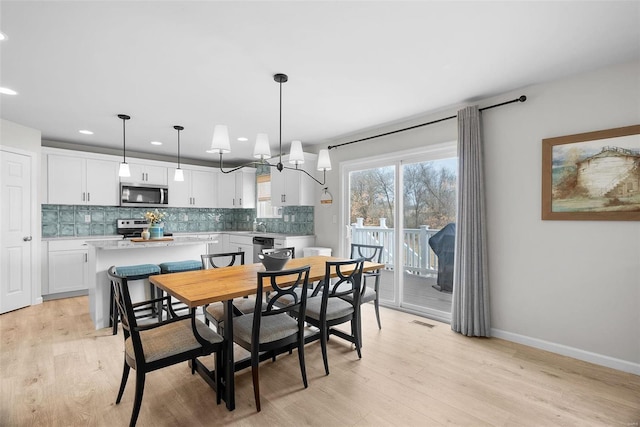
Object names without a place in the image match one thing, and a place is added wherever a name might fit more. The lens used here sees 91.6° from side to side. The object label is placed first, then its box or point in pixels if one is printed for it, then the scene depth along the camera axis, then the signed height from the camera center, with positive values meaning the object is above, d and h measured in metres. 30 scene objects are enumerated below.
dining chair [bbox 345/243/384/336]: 3.13 -0.56
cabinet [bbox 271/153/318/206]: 5.02 +0.48
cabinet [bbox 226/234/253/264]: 5.74 -0.58
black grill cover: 3.69 -0.46
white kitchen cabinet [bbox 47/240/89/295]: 4.54 -0.74
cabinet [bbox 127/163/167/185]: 5.50 +0.77
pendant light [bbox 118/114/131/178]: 3.67 +0.56
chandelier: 2.48 +0.58
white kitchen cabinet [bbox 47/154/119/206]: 4.74 +0.57
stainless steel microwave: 5.38 +0.38
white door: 3.91 -0.18
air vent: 3.49 -1.25
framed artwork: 2.44 +0.31
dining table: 1.93 -0.49
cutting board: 3.77 -0.29
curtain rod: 2.93 +1.07
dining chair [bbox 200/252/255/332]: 2.43 -0.80
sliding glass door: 3.73 -0.09
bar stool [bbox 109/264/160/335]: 3.26 -0.61
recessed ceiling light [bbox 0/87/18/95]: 2.96 +1.22
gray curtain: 3.15 -0.24
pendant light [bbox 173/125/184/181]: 3.89 +0.50
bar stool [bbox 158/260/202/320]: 3.54 -0.59
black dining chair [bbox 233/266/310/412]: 1.99 -0.77
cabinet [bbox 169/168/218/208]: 6.03 +0.52
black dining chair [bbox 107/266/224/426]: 1.77 -0.78
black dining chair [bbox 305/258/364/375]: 2.43 -0.78
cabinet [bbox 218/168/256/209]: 6.51 +0.54
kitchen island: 3.37 -0.50
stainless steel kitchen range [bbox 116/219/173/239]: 5.55 -0.20
